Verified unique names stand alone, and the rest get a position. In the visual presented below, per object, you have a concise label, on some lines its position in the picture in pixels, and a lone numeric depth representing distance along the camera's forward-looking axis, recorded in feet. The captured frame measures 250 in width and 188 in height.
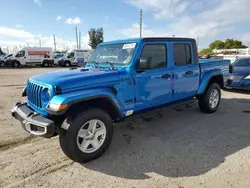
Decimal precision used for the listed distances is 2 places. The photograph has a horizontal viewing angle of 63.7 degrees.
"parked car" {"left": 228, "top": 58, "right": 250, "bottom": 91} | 25.57
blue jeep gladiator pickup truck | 9.62
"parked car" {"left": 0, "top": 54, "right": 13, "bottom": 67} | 81.90
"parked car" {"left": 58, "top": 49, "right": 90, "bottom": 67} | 85.35
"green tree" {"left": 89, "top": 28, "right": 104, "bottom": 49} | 157.17
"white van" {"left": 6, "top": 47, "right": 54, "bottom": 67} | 79.51
